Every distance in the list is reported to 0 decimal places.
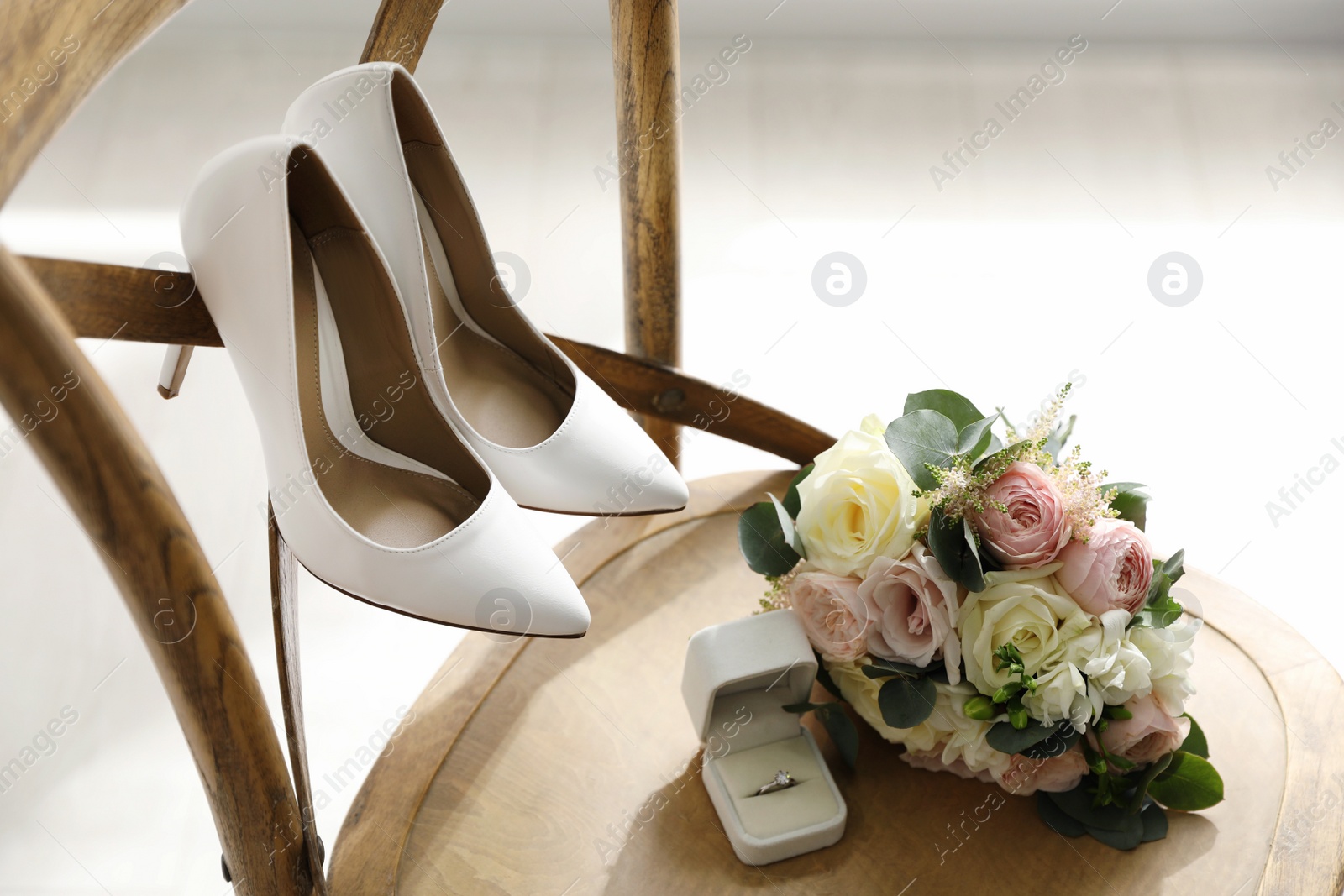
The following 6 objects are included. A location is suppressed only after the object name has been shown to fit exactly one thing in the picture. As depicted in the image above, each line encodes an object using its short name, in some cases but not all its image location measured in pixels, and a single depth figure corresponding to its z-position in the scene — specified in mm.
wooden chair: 448
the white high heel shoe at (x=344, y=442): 663
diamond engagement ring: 827
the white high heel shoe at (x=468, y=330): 783
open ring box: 807
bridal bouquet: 747
